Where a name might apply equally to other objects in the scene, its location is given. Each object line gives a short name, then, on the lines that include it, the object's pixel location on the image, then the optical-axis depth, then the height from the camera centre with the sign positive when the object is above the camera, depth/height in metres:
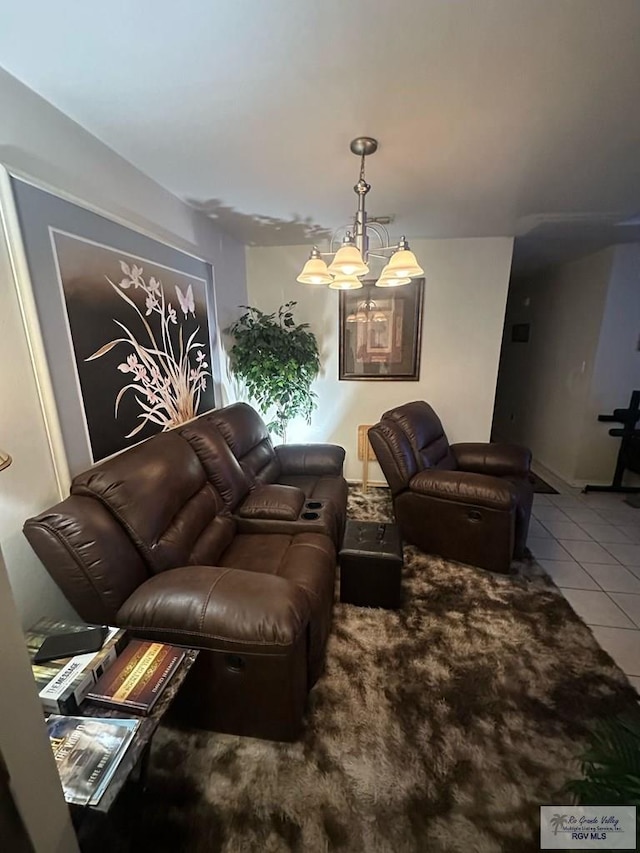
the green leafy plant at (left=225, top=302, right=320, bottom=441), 2.95 -0.15
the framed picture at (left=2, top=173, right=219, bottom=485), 1.32 +0.10
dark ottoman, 1.90 -1.19
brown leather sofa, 1.21 -0.89
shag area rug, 1.12 -1.49
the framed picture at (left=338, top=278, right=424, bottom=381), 3.24 +0.09
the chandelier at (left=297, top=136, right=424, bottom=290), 1.56 +0.36
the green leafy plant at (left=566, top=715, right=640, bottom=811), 0.81 -0.98
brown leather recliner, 2.22 -0.97
